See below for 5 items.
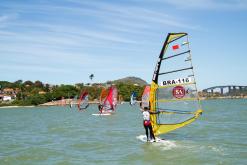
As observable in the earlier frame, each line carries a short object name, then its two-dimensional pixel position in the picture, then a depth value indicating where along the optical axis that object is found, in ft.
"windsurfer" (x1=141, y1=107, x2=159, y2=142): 46.34
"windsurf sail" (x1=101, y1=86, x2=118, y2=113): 121.90
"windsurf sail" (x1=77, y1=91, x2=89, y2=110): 166.18
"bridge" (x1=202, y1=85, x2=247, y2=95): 576.73
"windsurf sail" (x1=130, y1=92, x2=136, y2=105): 235.40
